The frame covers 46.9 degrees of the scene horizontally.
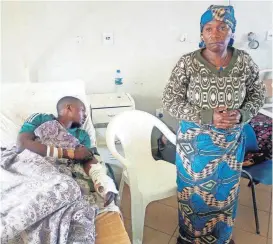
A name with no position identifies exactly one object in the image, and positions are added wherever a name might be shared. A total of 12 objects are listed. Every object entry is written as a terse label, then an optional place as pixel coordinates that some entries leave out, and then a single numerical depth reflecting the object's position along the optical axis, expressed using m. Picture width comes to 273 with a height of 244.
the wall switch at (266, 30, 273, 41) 2.65
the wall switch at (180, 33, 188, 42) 2.51
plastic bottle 2.50
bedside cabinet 2.22
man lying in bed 1.46
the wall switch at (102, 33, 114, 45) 2.38
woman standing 1.40
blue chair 1.84
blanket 1.06
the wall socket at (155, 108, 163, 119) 2.66
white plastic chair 1.68
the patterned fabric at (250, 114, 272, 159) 2.19
